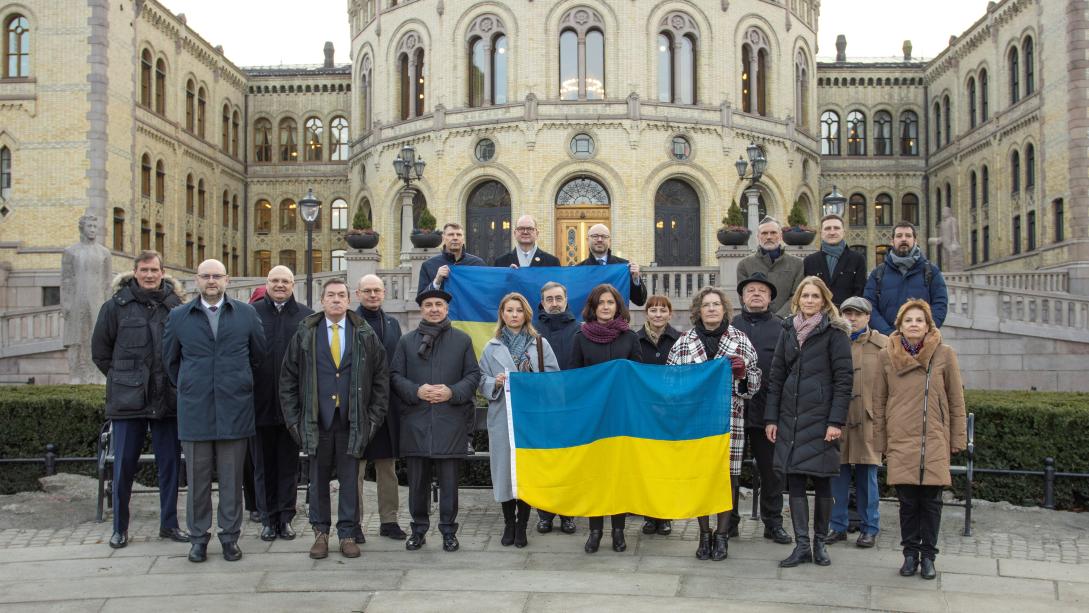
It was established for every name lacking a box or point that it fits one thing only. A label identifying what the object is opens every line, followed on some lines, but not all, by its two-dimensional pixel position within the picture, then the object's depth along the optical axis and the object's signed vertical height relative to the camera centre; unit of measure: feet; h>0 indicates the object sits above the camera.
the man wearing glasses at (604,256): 34.22 +1.99
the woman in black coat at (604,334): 28.78 -0.64
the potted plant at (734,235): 73.05 +5.51
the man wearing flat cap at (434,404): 27.91 -2.56
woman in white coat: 28.48 -1.60
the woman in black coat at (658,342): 29.29 -0.89
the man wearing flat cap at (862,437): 28.04 -3.55
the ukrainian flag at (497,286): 36.47 +0.95
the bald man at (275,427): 29.14 -3.32
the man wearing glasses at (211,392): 27.14 -2.12
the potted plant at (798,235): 71.67 +5.44
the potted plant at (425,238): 74.74 +5.52
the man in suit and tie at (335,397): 27.37 -2.31
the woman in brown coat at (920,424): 25.36 -2.93
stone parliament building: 112.68 +23.00
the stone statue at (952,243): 120.78 +8.05
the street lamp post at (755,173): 80.69 +11.08
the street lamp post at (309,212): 67.92 +6.81
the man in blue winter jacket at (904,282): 32.86 +0.93
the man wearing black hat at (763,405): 28.68 -2.67
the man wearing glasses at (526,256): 36.50 +2.09
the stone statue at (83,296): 56.34 +1.03
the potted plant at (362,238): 71.20 +5.31
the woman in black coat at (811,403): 26.13 -2.41
